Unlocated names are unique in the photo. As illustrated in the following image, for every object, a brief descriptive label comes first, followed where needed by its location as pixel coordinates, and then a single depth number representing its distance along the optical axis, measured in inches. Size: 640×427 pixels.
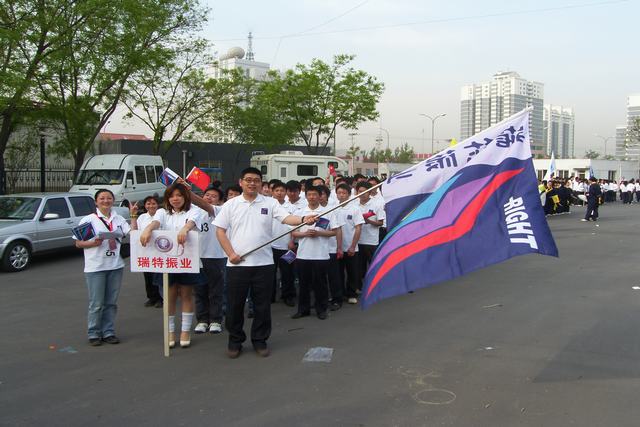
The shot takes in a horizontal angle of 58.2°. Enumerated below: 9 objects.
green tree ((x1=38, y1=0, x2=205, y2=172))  680.4
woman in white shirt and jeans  240.1
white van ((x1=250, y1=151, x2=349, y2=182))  1045.8
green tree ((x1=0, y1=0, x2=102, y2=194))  578.2
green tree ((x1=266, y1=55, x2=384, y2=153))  1285.7
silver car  422.6
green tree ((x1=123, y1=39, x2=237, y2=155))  984.3
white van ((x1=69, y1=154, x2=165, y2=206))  829.2
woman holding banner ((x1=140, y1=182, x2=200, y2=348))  238.7
